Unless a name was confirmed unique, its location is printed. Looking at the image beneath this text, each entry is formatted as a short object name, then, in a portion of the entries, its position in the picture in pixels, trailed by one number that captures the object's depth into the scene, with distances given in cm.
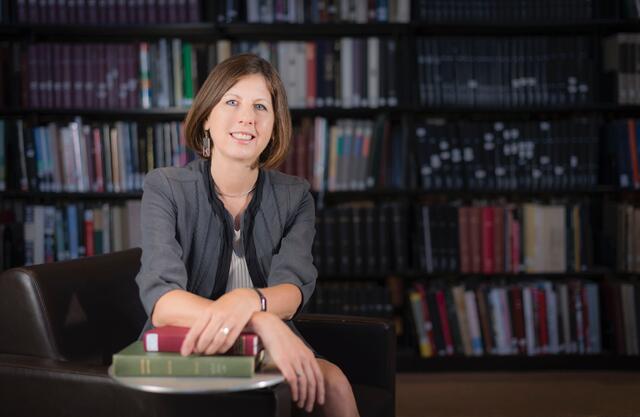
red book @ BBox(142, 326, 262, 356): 107
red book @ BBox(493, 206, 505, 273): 318
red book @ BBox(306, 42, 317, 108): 317
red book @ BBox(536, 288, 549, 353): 318
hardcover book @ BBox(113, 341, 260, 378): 102
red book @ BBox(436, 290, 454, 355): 319
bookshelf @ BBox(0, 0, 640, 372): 317
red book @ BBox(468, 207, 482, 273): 319
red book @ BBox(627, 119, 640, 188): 315
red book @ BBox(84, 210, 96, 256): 315
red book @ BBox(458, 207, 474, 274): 319
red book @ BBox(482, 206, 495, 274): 319
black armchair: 124
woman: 142
